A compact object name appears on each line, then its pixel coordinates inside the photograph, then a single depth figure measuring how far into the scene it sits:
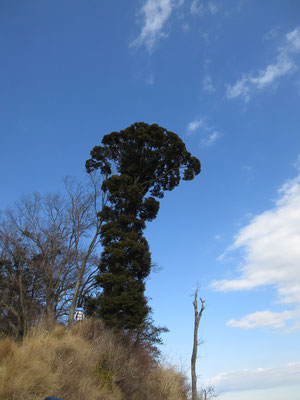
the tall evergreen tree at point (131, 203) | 12.80
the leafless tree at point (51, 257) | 18.81
